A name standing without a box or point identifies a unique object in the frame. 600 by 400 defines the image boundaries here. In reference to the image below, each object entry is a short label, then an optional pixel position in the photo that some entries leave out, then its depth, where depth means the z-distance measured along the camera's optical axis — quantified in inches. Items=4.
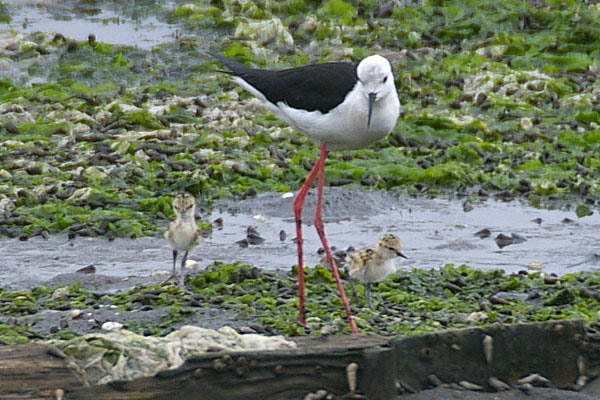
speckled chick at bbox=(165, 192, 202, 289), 709.9
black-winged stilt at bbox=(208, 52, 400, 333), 598.2
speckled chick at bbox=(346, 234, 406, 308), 663.1
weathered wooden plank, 400.5
